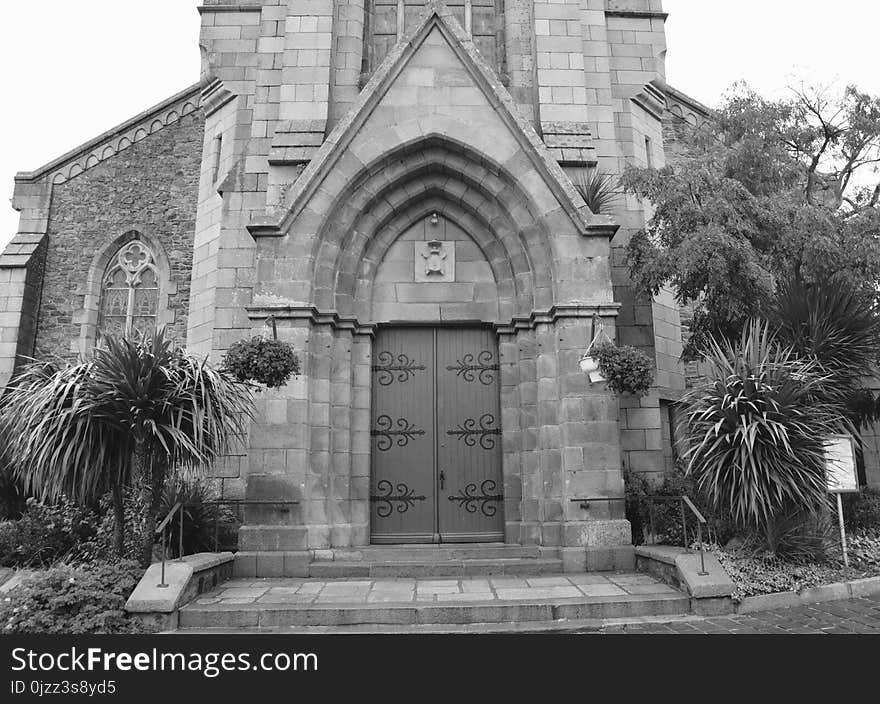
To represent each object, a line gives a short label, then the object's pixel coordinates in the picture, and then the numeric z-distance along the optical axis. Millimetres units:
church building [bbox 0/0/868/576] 10227
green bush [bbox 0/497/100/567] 9586
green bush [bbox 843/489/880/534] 10375
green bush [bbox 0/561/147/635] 6734
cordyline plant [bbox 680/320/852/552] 8281
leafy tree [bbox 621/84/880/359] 10102
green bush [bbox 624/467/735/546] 9914
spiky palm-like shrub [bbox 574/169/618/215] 11156
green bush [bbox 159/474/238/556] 9625
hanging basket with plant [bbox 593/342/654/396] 9375
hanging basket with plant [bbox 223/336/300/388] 9273
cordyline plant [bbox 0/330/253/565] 8000
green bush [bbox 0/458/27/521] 11297
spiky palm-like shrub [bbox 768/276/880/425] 9898
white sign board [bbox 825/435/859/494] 8867
